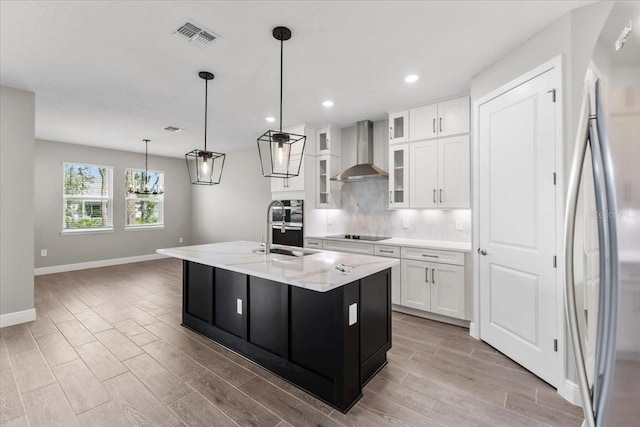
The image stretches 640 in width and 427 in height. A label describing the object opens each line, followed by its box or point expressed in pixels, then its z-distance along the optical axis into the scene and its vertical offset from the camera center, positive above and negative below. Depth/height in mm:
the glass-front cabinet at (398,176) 3912 +499
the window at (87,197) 6176 +337
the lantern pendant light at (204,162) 2785 +499
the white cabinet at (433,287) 3277 -880
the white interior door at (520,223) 2209 -90
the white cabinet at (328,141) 4730 +1177
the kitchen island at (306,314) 1955 -802
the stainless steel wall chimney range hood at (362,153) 4242 +910
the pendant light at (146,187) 6957 +659
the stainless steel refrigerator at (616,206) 559 +14
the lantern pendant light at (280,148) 2104 +477
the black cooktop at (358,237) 4227 -375
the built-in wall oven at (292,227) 4707 -233
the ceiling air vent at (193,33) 2180 +1398
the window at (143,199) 7027 +346
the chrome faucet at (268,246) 2816 -325
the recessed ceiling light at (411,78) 3004 +1409
